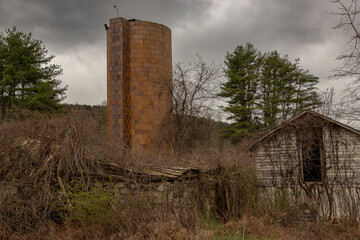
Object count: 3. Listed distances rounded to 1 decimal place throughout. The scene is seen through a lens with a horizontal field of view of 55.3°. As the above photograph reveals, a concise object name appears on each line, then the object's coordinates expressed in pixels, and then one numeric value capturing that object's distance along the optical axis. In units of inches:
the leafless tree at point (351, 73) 545.6
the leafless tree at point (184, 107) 673.0
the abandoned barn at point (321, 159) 468.1
